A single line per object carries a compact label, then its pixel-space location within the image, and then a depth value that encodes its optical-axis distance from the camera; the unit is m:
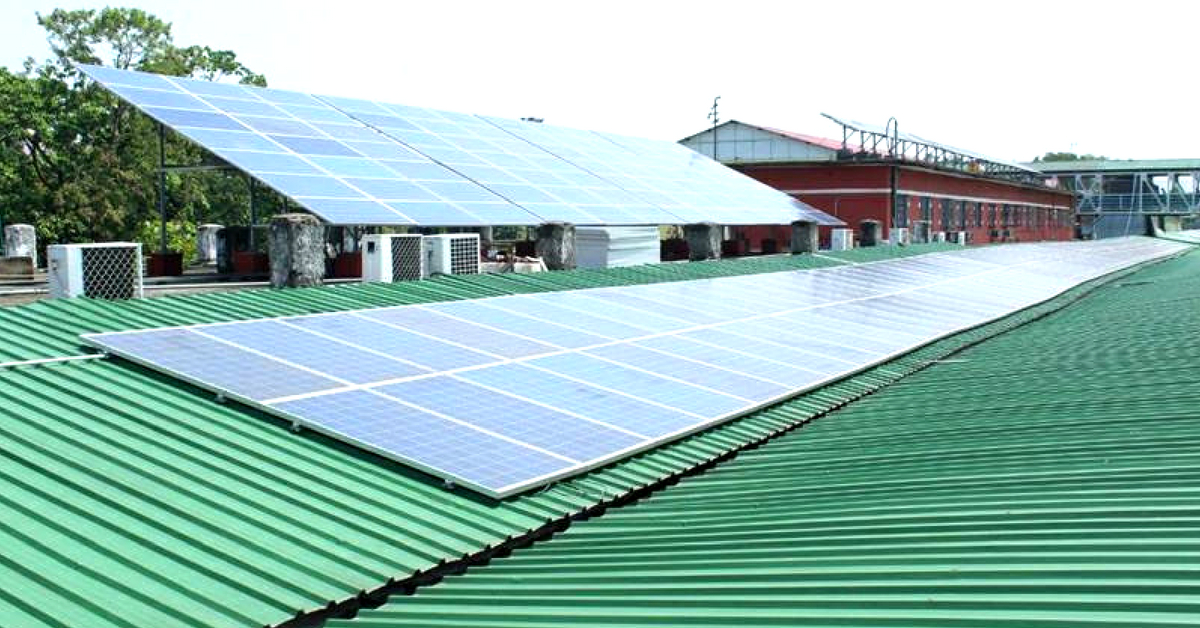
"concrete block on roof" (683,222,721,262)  41.75
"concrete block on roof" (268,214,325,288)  22.75
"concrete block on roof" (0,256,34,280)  28.83
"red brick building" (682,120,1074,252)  76.56
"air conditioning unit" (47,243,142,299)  16.48
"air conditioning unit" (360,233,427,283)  23.16
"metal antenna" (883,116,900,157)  77.75
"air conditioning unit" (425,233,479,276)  24.95
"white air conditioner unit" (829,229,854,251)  50.25
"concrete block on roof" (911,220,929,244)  69.81
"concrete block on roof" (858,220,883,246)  56.88
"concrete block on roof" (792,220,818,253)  45.91
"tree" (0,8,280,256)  66.75
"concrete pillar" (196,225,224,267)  43.97
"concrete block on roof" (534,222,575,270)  30.80
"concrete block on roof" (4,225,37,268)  33.84
